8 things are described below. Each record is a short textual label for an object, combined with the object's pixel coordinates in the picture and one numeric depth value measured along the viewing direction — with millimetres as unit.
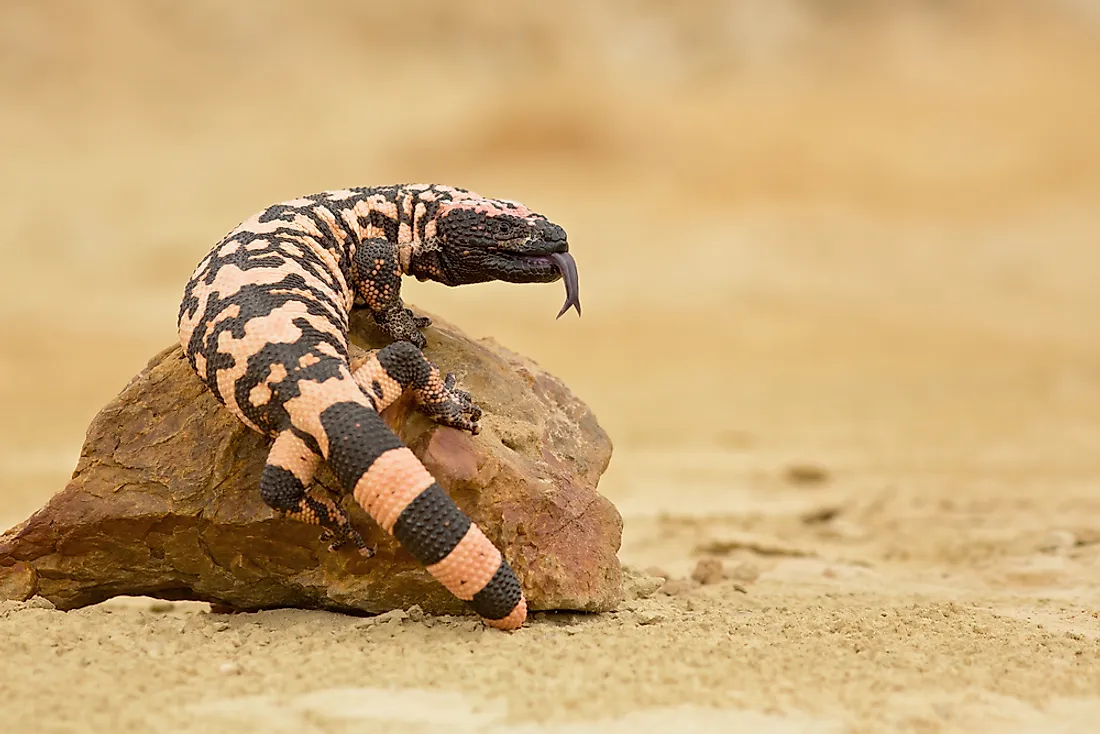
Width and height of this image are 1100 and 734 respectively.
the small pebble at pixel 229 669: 6297
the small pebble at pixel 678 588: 9641
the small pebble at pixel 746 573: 10914
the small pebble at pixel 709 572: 10602
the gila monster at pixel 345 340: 6918
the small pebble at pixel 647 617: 7789
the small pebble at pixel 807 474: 17156
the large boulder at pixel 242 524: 7578
